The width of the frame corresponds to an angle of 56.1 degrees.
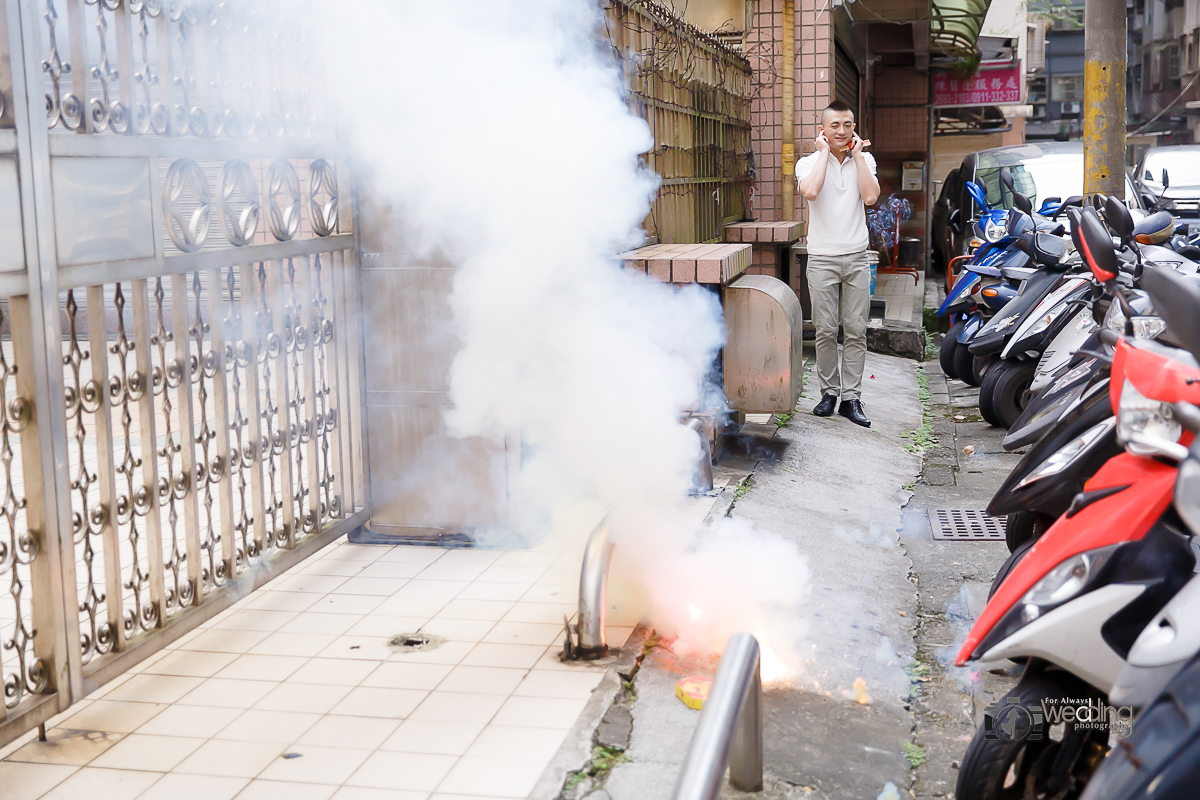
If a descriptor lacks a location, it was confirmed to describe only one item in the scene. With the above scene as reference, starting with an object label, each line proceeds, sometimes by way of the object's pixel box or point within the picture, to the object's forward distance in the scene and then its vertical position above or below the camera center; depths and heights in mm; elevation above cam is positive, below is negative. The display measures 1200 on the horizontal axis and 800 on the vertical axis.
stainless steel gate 3393 -93
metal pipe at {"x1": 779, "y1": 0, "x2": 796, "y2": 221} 10625 +1334
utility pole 8680 +1157
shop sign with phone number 23141 +3292
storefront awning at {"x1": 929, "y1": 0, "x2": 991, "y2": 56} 14781 +3288
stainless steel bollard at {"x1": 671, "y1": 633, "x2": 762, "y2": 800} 2279 -1010
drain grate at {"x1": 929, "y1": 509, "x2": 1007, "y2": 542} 5877 -1479
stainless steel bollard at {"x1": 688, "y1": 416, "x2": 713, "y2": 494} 5141 -948
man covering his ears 7703 +109
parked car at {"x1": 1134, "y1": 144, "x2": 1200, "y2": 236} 12344 +823
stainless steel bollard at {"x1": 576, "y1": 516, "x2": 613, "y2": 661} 4113 -1225
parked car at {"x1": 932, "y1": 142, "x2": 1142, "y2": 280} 13312 +875
